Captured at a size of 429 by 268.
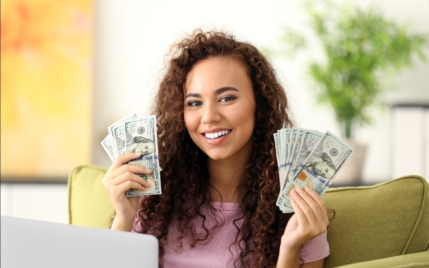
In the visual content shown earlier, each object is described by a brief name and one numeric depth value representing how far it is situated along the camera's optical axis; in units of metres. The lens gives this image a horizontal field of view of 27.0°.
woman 1.82
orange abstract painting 3.32
